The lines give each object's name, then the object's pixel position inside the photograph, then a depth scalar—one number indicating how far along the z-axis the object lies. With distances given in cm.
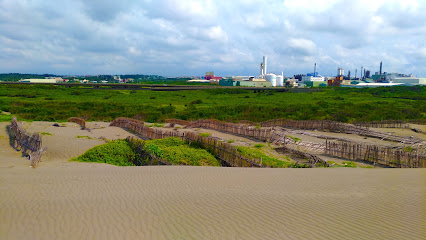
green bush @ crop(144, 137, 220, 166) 1497
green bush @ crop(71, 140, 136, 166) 1553
